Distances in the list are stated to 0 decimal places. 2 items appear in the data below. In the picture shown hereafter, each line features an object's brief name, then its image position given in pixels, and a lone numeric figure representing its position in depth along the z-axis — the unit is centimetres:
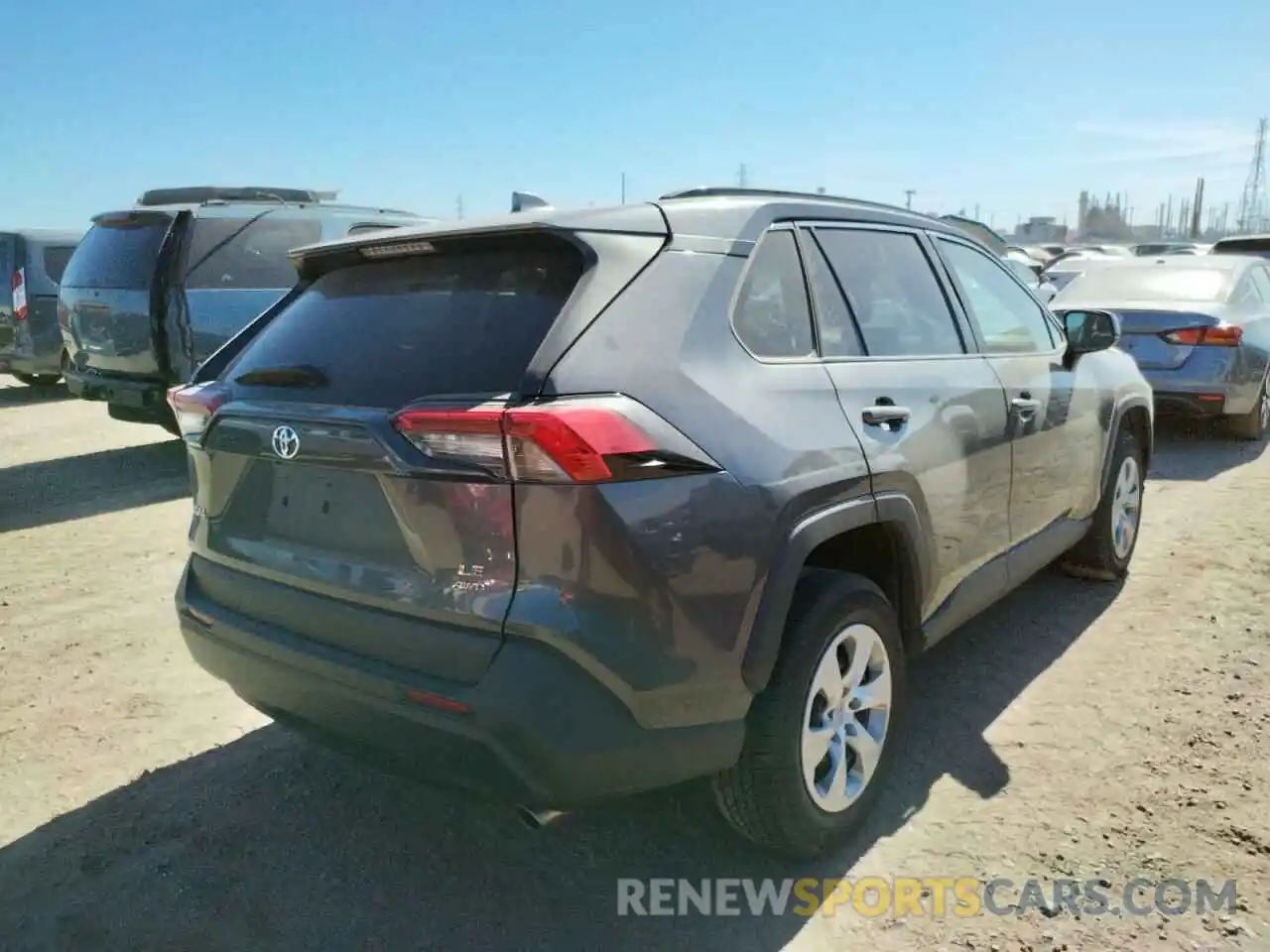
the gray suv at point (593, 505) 205
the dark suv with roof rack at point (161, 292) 714
